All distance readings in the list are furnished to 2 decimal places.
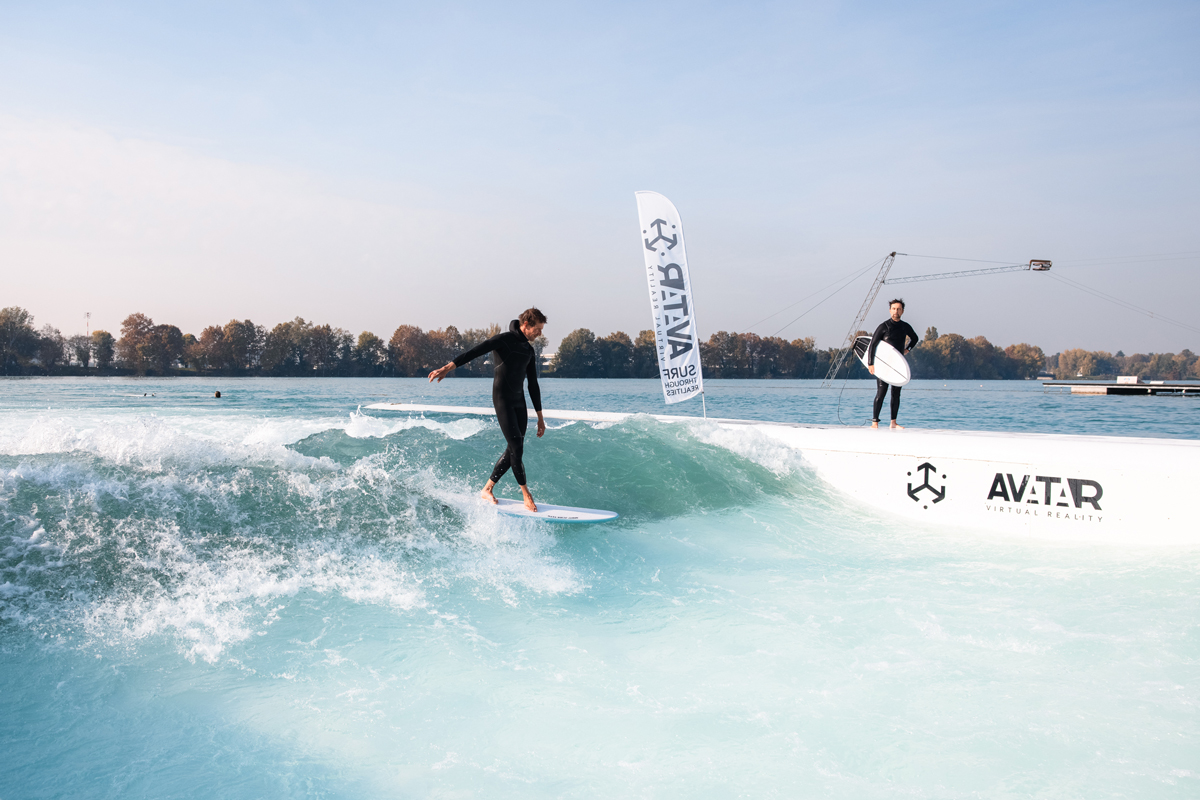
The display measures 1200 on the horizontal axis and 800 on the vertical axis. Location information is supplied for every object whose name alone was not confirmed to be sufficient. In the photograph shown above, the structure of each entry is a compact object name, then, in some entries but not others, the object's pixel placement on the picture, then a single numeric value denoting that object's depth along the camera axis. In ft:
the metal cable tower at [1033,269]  58.09
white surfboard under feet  20.20
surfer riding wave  19.77
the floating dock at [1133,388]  140.46
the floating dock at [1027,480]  22.52
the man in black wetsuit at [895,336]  30.71
